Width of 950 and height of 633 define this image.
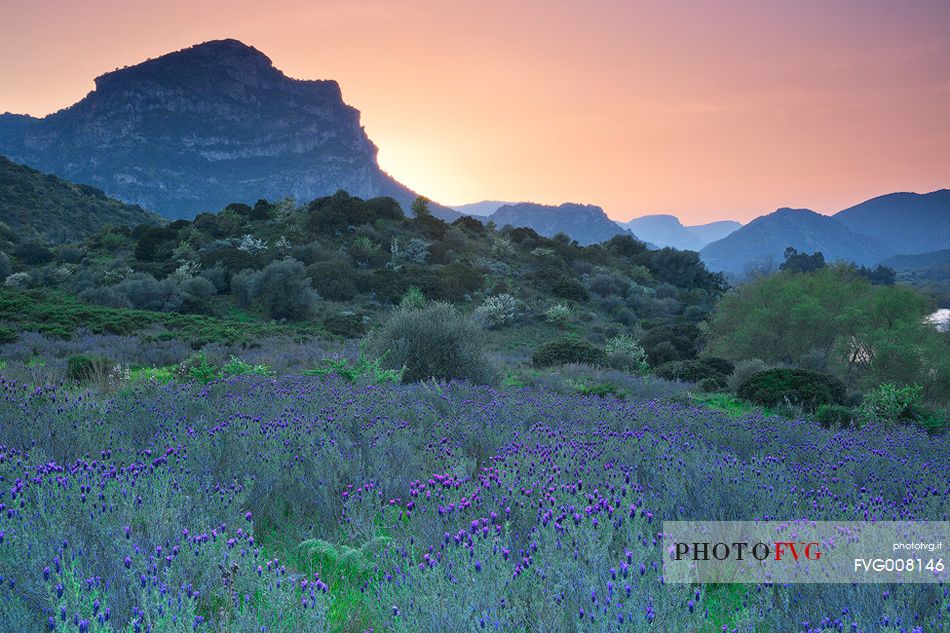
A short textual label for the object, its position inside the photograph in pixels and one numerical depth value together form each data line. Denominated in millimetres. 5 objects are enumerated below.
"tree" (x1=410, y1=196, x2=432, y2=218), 40125
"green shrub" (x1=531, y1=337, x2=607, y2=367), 16391
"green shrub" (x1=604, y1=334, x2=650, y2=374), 16919
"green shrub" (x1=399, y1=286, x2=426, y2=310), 12962
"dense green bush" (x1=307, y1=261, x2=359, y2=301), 26984
